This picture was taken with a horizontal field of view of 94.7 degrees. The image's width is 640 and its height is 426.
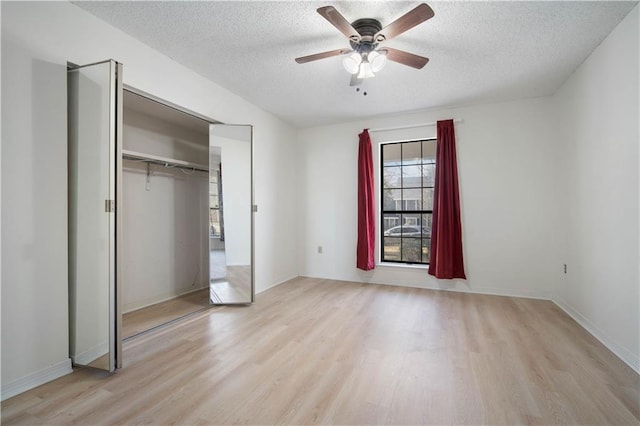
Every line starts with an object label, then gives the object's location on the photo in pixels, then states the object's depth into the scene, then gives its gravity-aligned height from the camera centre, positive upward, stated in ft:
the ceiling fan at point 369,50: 6.89 +4.36
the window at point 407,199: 15.17 +0.79
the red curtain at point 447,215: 13.57 -0.05
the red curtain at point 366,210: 15.19 +0.22
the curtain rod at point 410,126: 13.92 +4.42
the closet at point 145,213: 6.86 +0.06
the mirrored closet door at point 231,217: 12.07 -0.09
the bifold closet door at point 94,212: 6.80 +0.09
